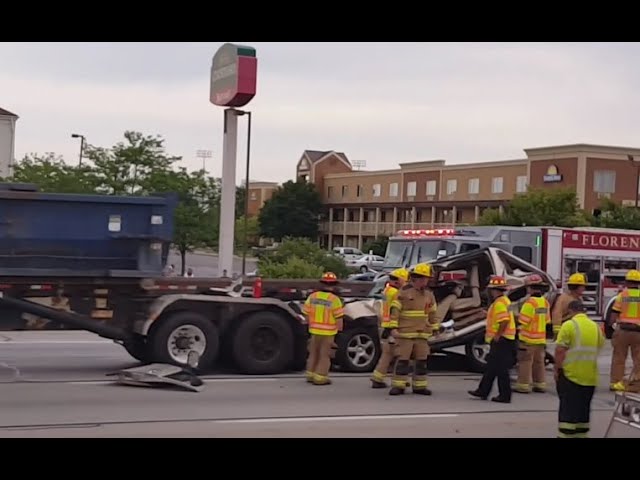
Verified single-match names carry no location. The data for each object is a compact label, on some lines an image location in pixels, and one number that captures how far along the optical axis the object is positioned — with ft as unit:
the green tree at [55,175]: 114.42
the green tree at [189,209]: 113.80
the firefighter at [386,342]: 40.11
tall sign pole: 83.35
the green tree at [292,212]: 260.62
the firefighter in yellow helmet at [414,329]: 39.42
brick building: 188.24
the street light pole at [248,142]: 86.69
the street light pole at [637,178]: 178.28
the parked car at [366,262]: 156.29
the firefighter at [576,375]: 26.86
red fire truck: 67.05
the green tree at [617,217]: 140.15
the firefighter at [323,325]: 41.29
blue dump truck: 40.60
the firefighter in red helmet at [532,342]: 41.16
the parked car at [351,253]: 191.47
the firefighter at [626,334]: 40.50
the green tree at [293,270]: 90.89
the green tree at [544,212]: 151.53
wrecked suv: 45.60
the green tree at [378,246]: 212.64
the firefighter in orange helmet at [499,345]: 37.93
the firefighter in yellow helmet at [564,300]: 38.83
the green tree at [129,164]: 114.93
